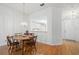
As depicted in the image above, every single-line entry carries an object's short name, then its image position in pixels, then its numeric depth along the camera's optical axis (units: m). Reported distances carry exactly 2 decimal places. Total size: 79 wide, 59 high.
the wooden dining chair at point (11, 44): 1.11
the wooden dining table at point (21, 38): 1.12
